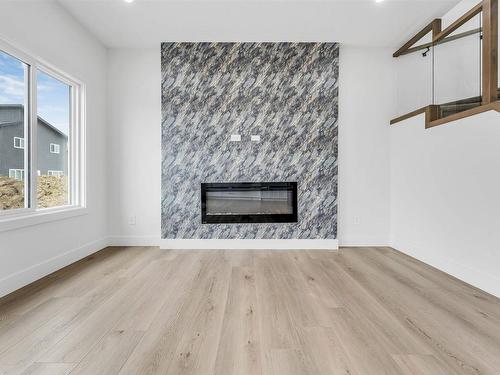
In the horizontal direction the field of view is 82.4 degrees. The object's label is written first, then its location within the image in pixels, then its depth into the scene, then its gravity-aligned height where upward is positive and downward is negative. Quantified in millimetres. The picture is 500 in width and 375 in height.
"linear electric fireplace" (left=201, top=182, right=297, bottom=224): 3818 -228
